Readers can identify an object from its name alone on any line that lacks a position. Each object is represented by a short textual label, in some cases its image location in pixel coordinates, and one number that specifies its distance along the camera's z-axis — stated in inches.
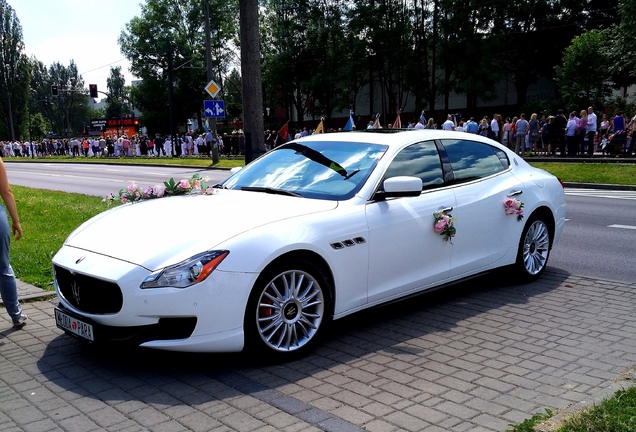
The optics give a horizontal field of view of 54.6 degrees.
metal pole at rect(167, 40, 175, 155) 1510.3
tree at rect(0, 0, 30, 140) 3479.3
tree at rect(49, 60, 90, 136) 5492.1
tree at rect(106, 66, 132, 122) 6181.1
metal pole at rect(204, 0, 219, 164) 1227.2
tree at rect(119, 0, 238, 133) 2630.4
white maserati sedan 161.9
